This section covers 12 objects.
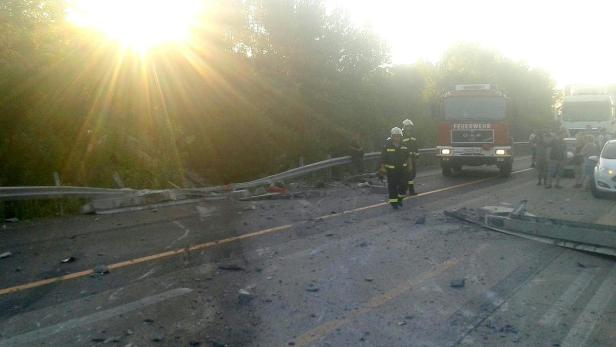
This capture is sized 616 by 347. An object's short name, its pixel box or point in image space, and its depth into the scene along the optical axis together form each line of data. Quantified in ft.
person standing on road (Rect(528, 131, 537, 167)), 75.43
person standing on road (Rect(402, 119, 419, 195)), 43.98
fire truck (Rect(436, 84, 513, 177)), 63.36
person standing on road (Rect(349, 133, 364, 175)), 67.46
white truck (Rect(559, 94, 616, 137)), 91.81
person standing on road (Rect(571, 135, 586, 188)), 56.08
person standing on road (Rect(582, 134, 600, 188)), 51.50
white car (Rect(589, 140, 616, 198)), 45.16
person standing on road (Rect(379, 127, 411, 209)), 39.36
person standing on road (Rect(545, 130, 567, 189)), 53.93
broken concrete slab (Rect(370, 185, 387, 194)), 49.90
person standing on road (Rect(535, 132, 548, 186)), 56.03
